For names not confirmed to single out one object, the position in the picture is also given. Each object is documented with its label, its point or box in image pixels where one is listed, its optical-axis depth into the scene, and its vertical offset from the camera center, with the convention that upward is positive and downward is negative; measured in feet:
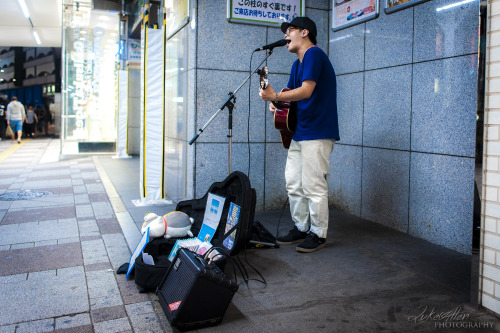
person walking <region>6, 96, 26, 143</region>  50.85 +2.54
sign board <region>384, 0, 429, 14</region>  13.37 +4.22
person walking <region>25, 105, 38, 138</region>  64.92 +2.46
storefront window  37.11 +5.10
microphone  12.19 +2.64
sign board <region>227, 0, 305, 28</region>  16.08 +4.73
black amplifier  7.53 -2.64
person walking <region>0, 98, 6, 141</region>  62.97 +2.32
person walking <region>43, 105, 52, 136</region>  74.67 +2.76
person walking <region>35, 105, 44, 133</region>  76.48 +3.70
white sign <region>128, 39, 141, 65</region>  37.68 +7.35
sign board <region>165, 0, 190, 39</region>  16.75 +4.95
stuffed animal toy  11.69 -2.24
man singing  11.87 +0.48
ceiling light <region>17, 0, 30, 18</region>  36.52 +11.09
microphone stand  12.87 +1.05
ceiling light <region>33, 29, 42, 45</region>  50.37 +12.01
